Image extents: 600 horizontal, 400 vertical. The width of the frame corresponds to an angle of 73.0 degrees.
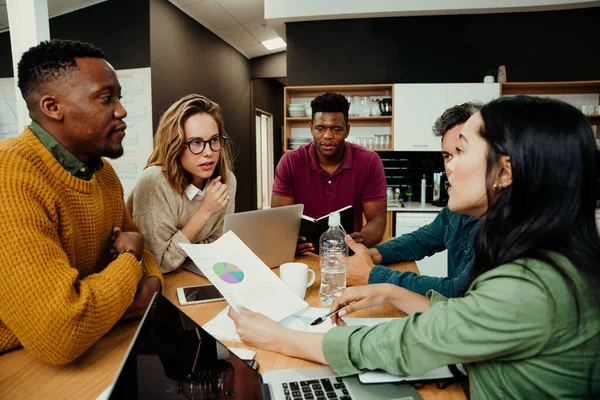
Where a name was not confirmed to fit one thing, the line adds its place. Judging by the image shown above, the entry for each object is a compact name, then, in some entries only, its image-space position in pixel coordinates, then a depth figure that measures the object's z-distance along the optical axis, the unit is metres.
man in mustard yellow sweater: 0.85
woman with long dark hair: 0.68
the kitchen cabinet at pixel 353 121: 4.48
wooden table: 0.82
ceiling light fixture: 6.51
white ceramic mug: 1.28
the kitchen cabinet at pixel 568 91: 4.39
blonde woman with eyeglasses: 1.63
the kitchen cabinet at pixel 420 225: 4.03
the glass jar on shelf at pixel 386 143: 4.50
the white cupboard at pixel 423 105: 4.30
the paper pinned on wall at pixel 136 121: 4.14
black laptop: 0.63
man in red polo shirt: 2.56
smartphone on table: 1.31
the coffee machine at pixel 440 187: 4.46
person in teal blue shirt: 1.33
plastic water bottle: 1.39
